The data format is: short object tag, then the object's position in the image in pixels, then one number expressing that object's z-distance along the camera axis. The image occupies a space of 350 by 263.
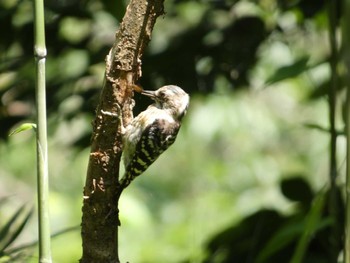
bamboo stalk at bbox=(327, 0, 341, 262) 5.36
